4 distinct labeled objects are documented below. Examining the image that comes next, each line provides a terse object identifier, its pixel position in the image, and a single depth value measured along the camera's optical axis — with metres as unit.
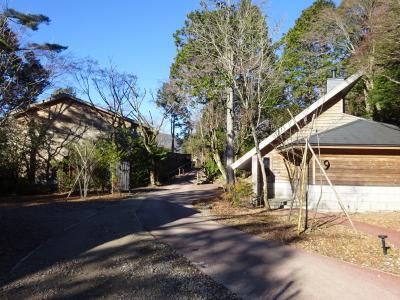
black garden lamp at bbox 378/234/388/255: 9.29
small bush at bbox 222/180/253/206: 18.08
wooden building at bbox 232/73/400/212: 16.42
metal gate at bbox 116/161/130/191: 25.62
